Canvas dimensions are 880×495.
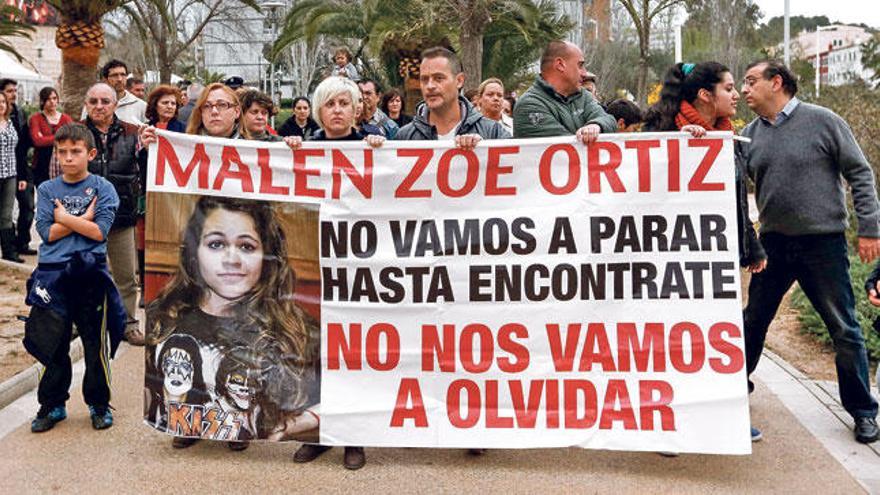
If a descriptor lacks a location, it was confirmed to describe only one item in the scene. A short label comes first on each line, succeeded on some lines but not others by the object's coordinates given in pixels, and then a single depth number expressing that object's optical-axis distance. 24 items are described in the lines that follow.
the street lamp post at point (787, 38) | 22.67
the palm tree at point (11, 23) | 16.91
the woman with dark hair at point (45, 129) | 10.22
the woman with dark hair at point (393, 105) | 11.72
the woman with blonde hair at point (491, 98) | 8.54
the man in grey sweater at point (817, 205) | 4.96
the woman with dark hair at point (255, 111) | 6.34
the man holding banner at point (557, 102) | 5.26
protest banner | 4.66
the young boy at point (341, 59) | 12.97
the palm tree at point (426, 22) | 18.38
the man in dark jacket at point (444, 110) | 5.02
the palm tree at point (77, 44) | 12.41
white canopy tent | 24.30
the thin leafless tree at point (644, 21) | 26.69
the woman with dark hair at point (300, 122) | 10.31
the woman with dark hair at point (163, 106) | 8.06
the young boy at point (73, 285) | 5.25
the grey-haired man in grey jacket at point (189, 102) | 9.55
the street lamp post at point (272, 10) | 25.57
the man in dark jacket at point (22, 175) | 10.53
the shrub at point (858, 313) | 6.85
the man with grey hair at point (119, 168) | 7.06
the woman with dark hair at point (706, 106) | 5.02
